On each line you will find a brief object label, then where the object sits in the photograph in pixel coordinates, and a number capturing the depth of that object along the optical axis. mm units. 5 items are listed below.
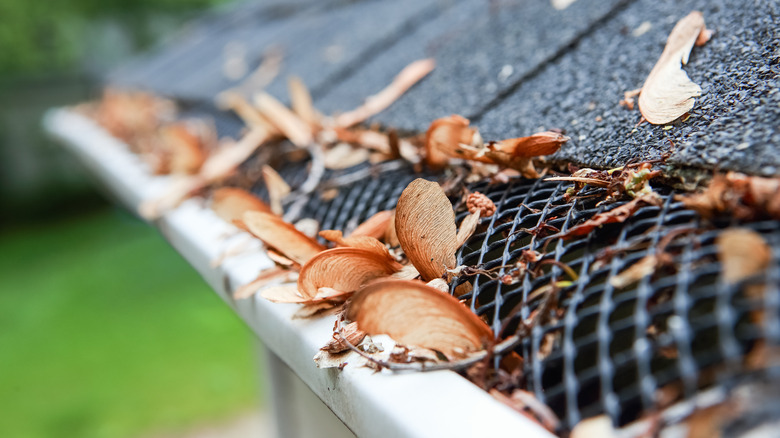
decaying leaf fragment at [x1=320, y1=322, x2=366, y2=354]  287
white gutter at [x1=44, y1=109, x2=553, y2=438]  250
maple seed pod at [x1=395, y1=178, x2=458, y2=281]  302
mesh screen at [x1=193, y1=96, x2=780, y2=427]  238
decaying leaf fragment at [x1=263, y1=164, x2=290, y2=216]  407
